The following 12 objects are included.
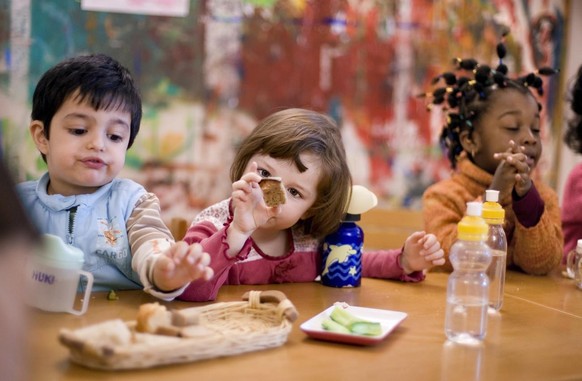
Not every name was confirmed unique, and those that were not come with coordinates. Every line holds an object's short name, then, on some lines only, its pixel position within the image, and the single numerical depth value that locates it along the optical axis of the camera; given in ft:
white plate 4.03
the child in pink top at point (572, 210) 8.38
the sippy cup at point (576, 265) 6.55
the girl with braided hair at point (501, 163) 6.98
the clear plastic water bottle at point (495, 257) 5.22
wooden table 3.43
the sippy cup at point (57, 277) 4.21
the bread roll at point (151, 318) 3.65
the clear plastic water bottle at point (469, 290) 4.34
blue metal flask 5.96
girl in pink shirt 5.67
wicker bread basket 3.28
